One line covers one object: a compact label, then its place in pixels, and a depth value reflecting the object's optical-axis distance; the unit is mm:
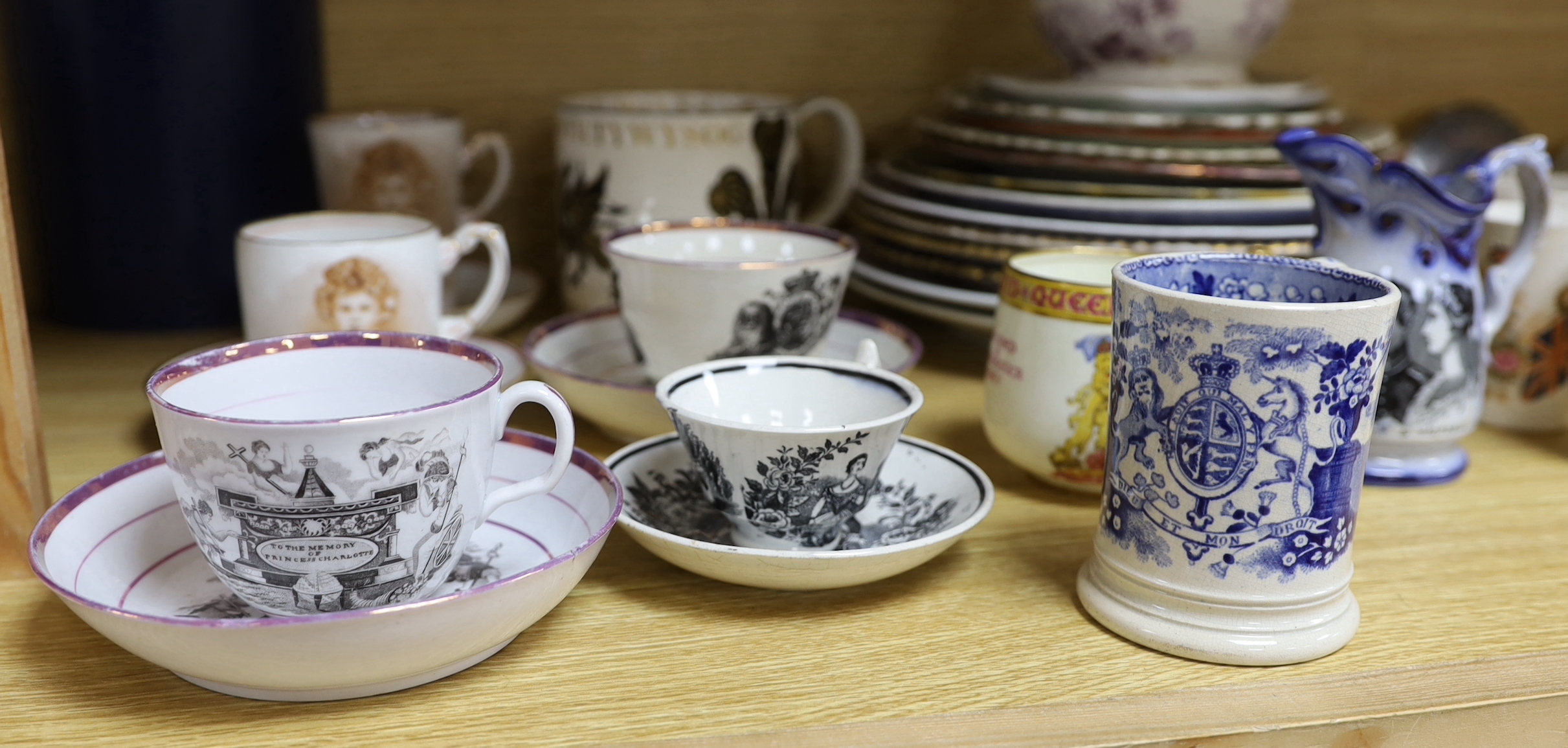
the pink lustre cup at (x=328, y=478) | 414
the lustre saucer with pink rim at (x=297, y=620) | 402
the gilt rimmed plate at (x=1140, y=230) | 736
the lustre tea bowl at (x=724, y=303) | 673
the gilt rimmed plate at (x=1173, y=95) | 775
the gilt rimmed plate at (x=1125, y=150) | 751
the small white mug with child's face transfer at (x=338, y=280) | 651
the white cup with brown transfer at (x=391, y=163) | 815
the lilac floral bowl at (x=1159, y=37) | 798
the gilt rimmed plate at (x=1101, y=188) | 742
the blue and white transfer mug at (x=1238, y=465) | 445
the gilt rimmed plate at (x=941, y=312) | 785
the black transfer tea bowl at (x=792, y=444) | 516
